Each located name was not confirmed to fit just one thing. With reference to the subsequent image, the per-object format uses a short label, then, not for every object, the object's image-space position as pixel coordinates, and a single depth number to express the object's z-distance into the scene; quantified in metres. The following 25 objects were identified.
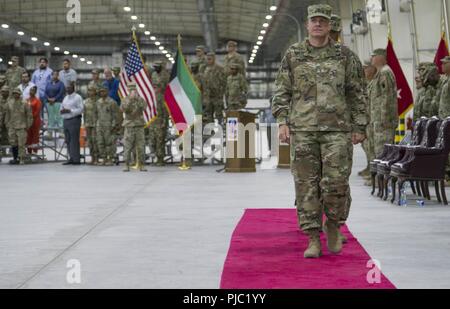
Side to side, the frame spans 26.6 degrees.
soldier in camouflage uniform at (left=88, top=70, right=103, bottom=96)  21.02
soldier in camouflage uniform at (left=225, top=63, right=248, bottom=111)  19.34
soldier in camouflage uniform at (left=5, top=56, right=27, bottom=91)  23.50
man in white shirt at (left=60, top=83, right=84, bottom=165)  21.06
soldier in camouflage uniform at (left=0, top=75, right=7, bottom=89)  22.36
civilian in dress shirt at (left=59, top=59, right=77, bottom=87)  23.36
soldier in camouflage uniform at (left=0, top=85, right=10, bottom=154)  21.70
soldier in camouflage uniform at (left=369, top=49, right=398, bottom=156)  12.27
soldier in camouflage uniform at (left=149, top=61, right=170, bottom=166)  20.02
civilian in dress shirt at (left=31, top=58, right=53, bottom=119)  23.34
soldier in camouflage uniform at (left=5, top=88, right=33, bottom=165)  21.38
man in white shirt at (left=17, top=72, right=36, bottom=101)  22.42
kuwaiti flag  19.06
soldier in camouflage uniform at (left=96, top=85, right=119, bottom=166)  20.39
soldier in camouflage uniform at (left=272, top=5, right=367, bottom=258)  6.89
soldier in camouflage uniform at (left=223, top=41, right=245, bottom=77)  19.59
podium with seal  18.33
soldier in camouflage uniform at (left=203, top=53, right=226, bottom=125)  20.06
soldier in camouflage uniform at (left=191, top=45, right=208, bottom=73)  20.45
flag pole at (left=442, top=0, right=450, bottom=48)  20.57
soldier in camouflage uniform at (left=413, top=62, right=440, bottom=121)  13.71
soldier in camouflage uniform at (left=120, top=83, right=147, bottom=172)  18.12
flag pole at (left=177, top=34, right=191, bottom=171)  19.23
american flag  18.75
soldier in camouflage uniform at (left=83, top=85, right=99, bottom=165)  20.95
